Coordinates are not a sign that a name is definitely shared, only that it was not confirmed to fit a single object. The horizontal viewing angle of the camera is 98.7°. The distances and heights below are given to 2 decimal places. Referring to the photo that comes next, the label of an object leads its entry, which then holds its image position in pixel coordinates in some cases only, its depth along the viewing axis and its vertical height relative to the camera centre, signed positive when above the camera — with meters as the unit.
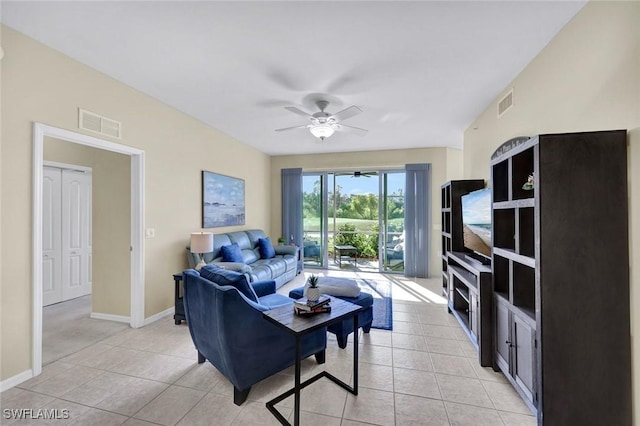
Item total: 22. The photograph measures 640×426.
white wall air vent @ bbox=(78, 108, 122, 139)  2.66 +0.93
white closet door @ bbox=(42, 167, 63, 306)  4.02 -0.30
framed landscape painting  4.47 +0.25
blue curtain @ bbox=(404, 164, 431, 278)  5.88 -0.09
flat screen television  2.84 -0.09
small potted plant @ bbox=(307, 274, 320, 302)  1.99 -0.57
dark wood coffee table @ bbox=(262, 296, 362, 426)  1.72 -0.73
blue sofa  3.87 -0.74
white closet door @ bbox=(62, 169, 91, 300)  4.30 -0.30
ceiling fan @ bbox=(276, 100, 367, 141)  3.19 +1.19
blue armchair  1.89 -0.87
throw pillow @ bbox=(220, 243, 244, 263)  4.20 -0.61
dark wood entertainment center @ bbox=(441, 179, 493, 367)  2.45 -0.71
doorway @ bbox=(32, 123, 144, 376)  2.32 -0.09
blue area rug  3.44 -1.34
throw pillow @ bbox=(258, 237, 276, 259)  5.35 -0.68
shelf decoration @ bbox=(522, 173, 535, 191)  2.04 +0.22
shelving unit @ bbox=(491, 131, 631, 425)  1.58 -0.39
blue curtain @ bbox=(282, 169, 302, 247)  6.64 +0.22
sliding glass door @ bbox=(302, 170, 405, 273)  6.27 -0.14
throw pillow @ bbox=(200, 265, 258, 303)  2.14 -0.51
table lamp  3.63 -0.38
